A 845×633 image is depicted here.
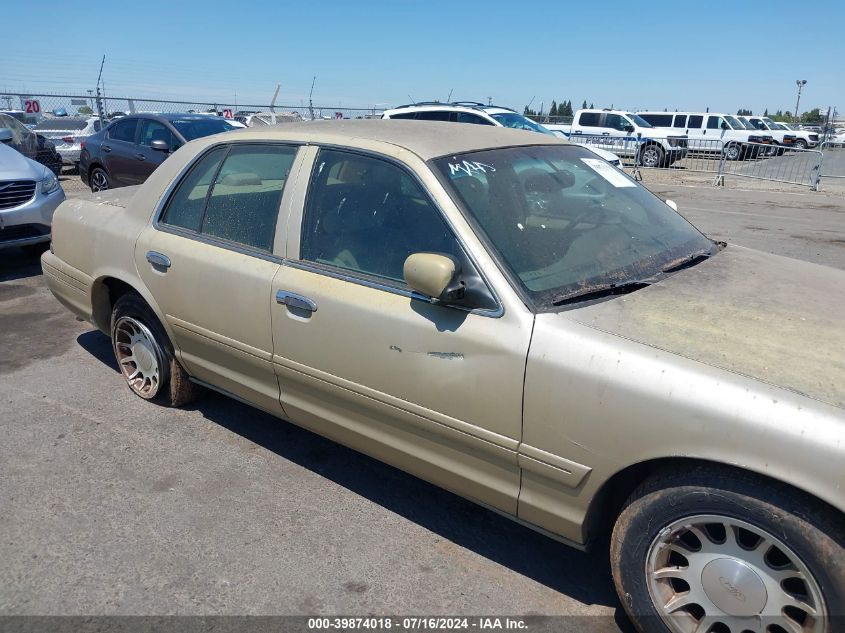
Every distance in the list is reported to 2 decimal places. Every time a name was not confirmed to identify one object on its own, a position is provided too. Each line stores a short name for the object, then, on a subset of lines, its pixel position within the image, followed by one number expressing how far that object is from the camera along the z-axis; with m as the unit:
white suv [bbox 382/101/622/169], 14.38
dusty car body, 1.91
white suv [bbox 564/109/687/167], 21.97
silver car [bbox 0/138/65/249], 6.85
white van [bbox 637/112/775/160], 24.55
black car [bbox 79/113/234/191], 10.09
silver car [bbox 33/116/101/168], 16.56
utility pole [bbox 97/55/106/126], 16.31
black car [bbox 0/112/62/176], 11.77
